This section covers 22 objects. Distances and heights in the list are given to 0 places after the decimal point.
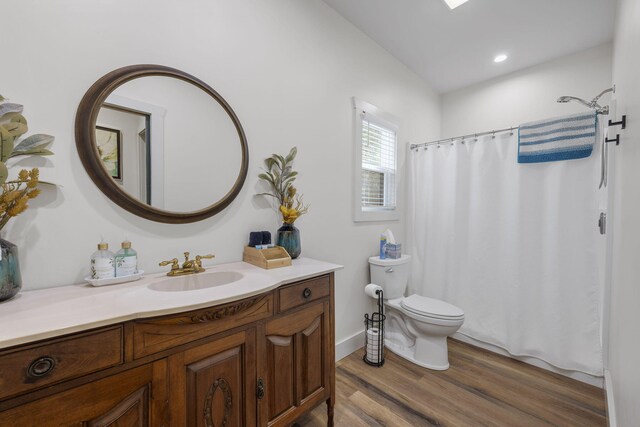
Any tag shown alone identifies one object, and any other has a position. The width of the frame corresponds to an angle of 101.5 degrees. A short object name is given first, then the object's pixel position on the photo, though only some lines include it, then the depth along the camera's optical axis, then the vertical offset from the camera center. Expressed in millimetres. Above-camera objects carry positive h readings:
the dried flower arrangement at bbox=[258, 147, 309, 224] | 1571 +182
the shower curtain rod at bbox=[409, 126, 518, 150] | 2173 +675
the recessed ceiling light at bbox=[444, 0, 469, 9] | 1812 +1462
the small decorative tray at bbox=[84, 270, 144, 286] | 983 -274
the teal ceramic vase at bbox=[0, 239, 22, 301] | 788 -196
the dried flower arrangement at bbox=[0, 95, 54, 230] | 803 +189
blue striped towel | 1791 +539
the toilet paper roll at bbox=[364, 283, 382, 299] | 2070 -628
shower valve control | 1664 -68
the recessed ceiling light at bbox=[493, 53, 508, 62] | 2441 +1462
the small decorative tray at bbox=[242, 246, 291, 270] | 1332 -250
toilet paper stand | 1988 -1007
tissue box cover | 2227 -335
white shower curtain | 1842 -276
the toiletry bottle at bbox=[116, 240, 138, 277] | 1042 -208
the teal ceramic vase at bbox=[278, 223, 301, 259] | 1537 -174
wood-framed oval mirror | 1073 +310
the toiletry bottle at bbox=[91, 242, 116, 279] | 991 -208
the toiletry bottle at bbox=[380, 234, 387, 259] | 2256 -311
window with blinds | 2168 +429
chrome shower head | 1696 +716
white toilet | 1885 -813
